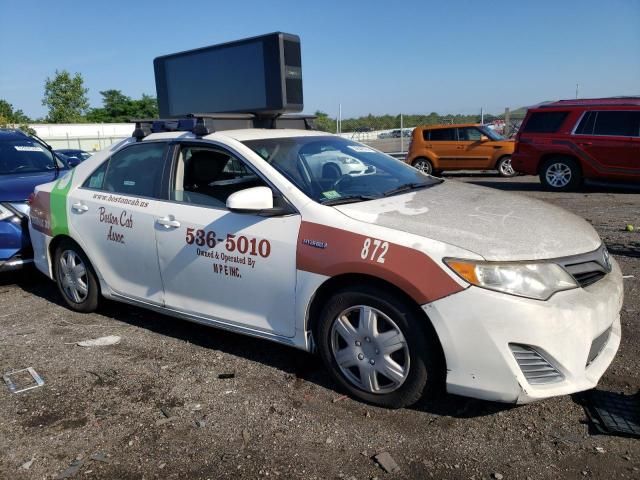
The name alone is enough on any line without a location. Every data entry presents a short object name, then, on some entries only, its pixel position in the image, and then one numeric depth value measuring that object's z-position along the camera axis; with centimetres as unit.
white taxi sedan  273
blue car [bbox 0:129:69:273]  558
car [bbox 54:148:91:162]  1963
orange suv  1509
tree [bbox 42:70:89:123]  5284
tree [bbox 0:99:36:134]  5124
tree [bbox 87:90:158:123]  7938
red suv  1068
